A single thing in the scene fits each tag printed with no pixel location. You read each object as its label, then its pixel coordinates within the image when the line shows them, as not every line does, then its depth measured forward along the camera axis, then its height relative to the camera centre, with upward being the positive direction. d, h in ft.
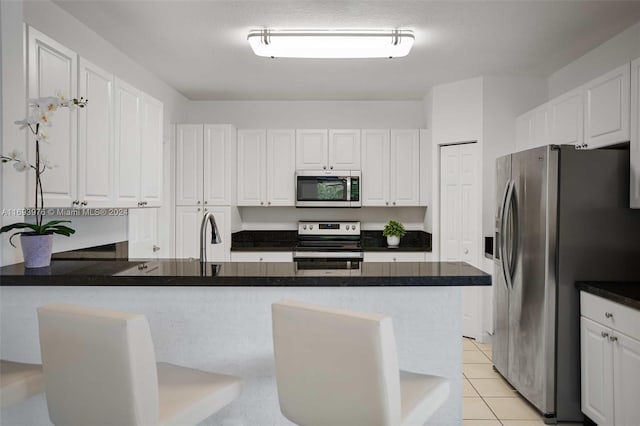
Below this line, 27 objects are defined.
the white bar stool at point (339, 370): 4.16 -1.53
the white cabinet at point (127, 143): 8.71 +1.24
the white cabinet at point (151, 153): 9.80 +1.18
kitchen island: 6.11 -1.51
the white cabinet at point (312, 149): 16.38 +2.06
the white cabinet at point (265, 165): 16.40 +1.50
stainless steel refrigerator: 8.88 -0.69
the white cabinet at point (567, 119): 10.18 +2.08
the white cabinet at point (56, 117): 6.44 +1.36
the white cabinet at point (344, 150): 16.37 +2.03
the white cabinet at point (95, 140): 7.54 +1.13
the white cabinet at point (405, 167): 16.28 +1.44
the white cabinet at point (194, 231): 15.67 -0.82
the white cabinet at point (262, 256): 15.69 -1.65
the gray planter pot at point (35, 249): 6.34 -0.59
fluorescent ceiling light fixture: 10.34 +3.74
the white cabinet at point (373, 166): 16.35 +1.48
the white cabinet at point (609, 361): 7.30 -2.57
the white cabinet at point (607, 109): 8.57 +1.98
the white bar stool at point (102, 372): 4.13 -1.52
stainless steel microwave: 16.15 +0.68
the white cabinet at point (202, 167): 15.76 +1.35
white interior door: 14.35 -0.18
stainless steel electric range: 15.78 -1.27
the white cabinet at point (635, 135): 8.18 +1.32
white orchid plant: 5.98 +0.67
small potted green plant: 16.37 -0.85
